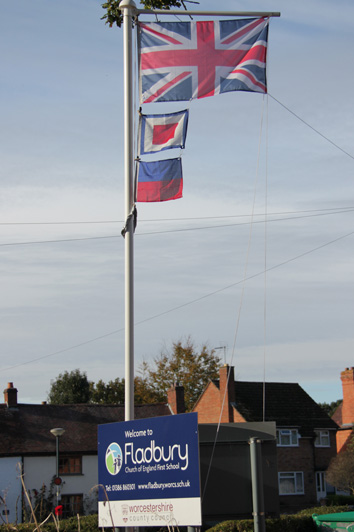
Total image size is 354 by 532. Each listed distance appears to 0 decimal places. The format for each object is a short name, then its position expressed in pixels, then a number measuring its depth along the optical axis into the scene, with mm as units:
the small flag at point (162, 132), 11484
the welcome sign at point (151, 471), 7879
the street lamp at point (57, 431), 33344
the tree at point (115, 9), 13430
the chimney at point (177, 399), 46906
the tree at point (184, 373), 67750
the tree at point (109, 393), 69688
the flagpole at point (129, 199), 10680
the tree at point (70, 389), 67438
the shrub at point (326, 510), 22275
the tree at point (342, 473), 41969
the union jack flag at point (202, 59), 11648
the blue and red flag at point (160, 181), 11453
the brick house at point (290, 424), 45906
